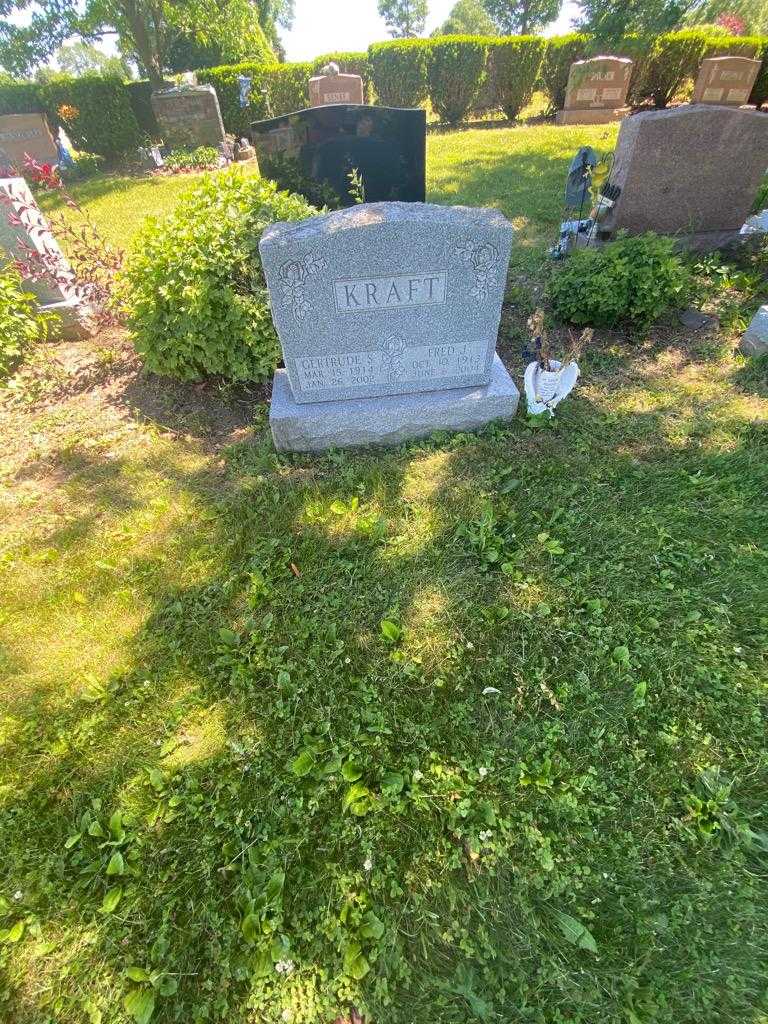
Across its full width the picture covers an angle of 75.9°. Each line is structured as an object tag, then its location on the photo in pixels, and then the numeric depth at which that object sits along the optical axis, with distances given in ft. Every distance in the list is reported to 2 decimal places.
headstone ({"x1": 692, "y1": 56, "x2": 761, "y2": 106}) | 36.94
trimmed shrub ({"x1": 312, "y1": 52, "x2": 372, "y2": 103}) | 49.34
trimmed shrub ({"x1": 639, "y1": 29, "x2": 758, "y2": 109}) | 42.14
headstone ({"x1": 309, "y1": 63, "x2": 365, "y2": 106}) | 37.14
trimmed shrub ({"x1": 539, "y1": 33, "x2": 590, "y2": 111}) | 44.21
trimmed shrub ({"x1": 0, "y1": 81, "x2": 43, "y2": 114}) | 42.91
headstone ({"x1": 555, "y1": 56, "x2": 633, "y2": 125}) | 39.78
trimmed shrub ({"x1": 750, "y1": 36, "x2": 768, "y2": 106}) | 38.37
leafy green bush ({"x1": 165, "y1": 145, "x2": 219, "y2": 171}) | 35.32
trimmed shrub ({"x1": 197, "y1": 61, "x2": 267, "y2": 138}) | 41.70
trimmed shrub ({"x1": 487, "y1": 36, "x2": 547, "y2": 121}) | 43.91
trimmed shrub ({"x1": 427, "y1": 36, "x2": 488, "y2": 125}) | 44.39
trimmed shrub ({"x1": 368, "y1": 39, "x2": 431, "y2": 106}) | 45.70
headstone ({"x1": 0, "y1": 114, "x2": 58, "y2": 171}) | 40.63
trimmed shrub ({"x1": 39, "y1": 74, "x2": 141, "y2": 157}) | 41.42
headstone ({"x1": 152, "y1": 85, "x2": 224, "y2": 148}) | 38.19
